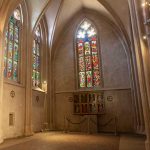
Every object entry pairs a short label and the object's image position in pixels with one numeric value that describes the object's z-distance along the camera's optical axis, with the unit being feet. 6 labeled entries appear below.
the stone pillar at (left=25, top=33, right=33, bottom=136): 36.60
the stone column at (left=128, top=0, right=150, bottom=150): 18.15
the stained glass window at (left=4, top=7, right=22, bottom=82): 35.74
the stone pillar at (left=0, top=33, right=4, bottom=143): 28.70
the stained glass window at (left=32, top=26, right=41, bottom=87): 44.70
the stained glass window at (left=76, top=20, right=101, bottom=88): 49.16
